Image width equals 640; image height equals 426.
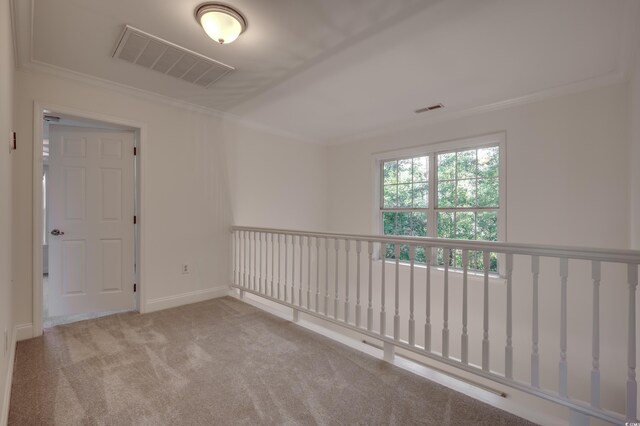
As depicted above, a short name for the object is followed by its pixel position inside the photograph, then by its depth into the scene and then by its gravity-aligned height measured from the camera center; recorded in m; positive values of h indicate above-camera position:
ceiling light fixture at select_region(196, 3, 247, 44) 1.83 +1.22
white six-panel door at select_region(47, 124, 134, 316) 2.87 -0.10
